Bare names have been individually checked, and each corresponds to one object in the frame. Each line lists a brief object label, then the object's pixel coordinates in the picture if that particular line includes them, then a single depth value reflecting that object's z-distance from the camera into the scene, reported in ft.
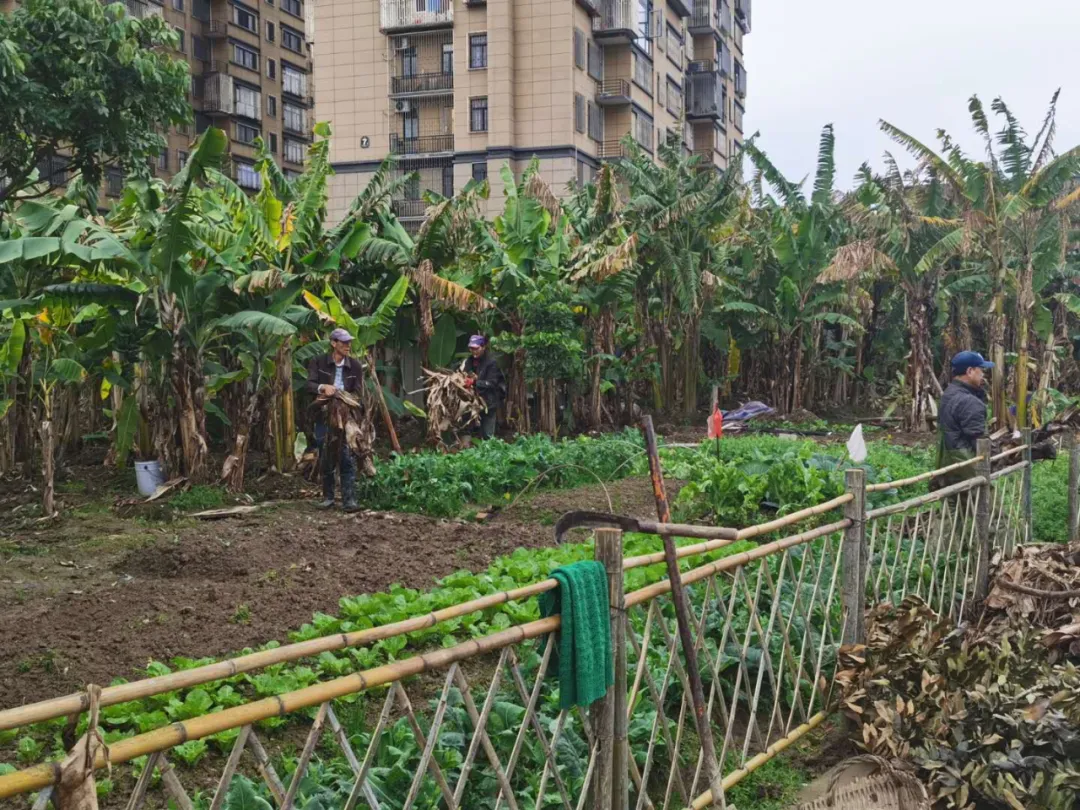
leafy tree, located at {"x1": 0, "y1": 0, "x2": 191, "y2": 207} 46.32
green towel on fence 10.52
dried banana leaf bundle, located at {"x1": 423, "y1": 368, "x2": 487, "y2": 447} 48.26
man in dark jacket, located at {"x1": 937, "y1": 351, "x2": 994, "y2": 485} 28.04
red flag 31.64
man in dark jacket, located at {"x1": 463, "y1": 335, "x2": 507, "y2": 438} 50.55
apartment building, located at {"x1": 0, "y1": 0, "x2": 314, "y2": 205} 146.82
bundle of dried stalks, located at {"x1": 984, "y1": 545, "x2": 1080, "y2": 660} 19.03
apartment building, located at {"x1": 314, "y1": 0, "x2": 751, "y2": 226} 121.60
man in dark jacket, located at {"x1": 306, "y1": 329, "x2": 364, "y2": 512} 36.06
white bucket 39.47
